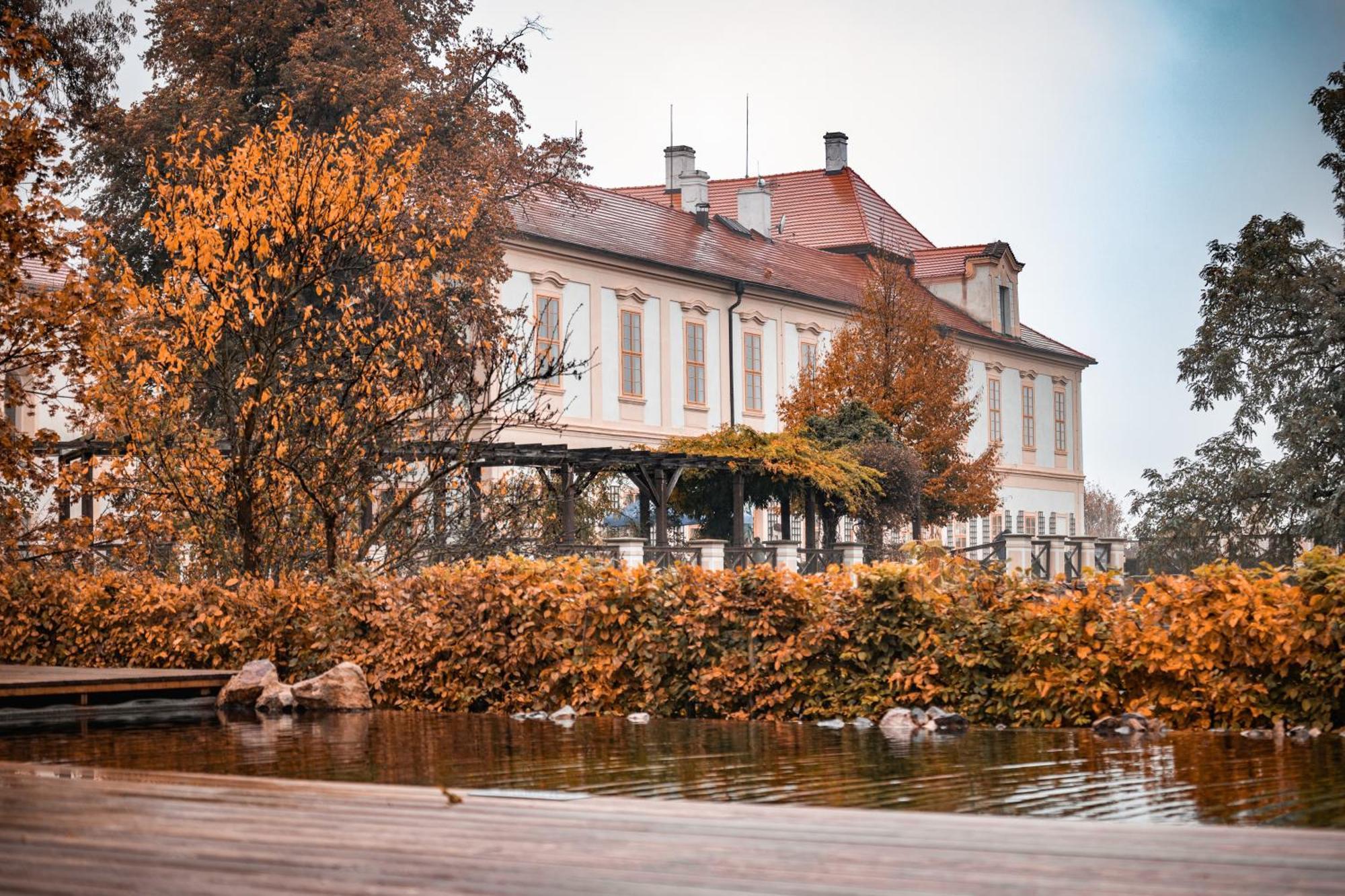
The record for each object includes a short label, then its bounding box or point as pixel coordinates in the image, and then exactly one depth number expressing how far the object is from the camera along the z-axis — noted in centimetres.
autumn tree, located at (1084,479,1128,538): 9281
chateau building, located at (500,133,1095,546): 4194
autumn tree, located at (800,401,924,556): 3947
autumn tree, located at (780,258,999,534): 4284
